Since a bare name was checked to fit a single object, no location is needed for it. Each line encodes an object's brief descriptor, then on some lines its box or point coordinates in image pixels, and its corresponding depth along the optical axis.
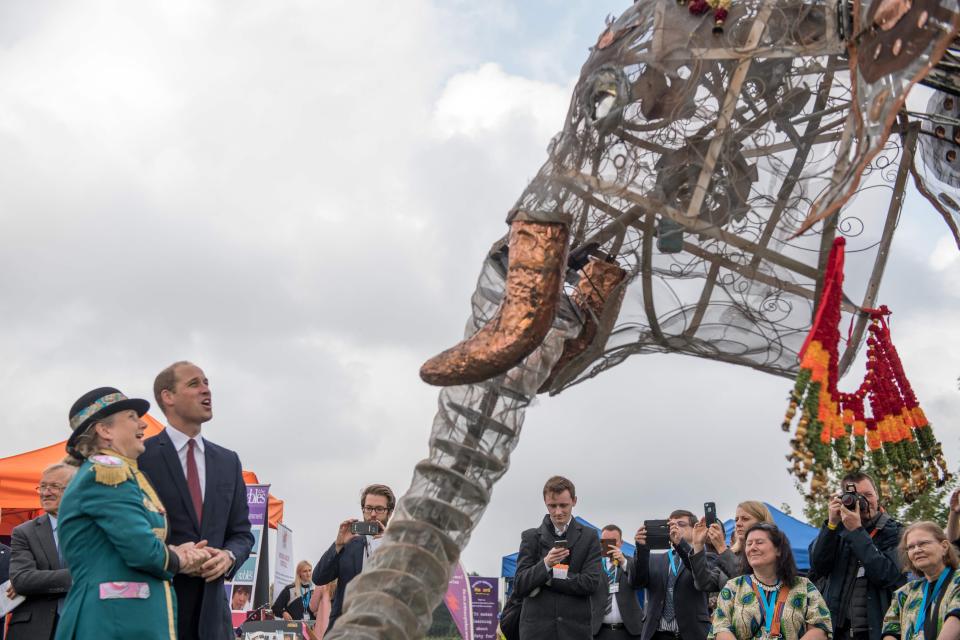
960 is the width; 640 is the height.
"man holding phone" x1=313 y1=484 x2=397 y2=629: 7.02
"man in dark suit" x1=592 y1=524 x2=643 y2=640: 7.88
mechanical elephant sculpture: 4.05
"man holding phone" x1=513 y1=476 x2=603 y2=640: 6.85
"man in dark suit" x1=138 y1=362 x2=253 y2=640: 4.43
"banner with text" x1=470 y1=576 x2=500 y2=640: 10.30
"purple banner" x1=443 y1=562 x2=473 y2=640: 8.97
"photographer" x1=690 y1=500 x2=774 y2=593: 6.78
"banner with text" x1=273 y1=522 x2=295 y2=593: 12.63
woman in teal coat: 3.99
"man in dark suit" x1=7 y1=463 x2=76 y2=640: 6.01
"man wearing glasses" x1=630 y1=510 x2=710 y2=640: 7.49
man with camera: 5.95
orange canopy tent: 10.94
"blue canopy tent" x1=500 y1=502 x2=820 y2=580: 13.19
